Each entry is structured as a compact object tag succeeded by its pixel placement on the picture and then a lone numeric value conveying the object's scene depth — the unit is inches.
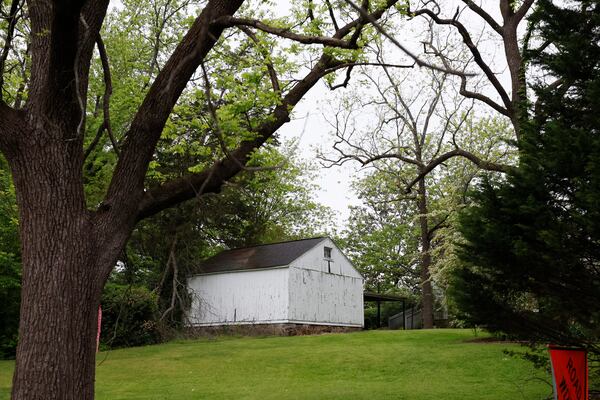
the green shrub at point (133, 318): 924.6
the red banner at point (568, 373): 190.7
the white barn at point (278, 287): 1080.2
